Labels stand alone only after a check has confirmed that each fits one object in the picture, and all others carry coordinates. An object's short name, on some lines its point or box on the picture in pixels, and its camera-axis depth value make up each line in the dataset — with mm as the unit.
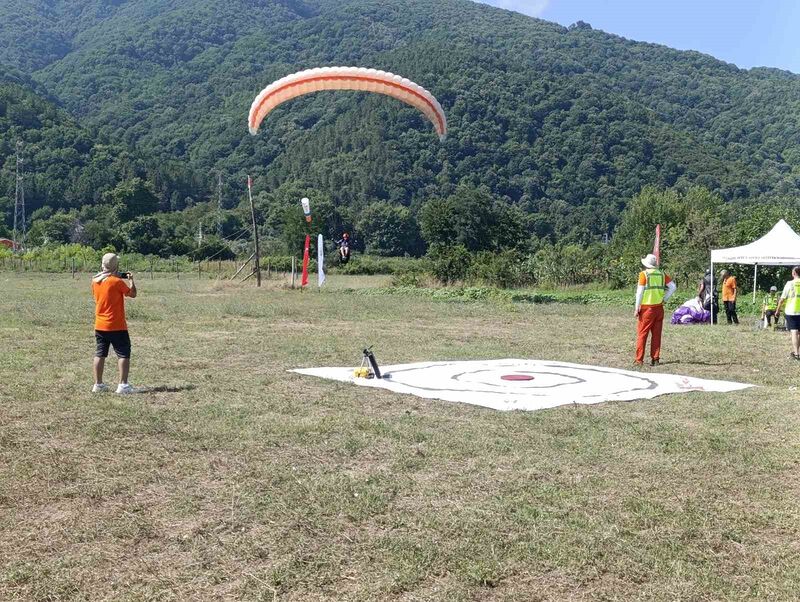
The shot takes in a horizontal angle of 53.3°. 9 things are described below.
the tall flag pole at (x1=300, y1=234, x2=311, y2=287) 32459
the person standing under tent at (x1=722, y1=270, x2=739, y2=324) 20094
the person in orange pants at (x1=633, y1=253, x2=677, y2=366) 12156
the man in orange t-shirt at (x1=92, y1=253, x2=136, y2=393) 9062
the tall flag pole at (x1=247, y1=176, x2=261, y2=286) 33219
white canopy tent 20297
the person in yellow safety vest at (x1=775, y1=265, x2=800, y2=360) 12906
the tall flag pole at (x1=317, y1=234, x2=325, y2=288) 32319
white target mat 9102
